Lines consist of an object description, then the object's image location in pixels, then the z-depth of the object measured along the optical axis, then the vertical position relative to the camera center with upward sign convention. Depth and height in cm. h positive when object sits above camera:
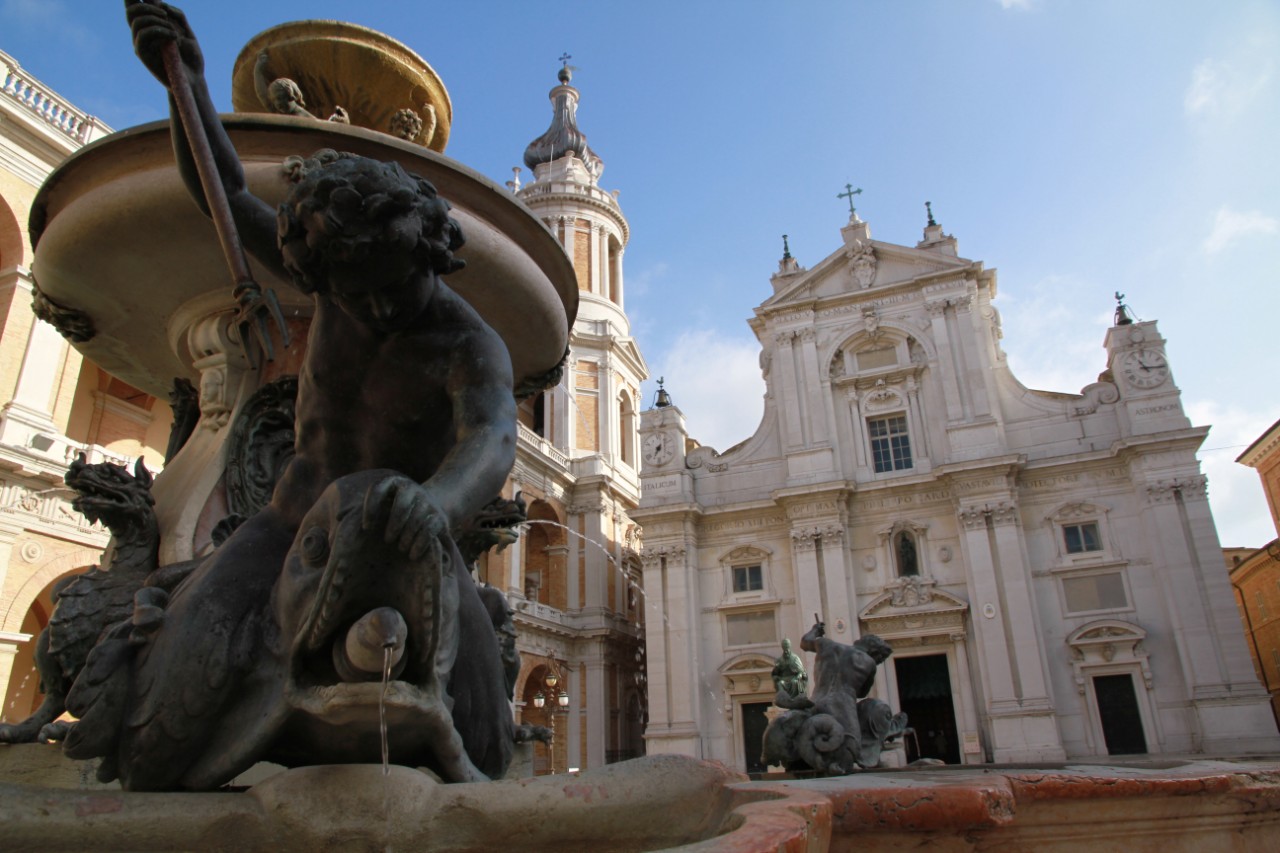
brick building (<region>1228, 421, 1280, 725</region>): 3384 +558
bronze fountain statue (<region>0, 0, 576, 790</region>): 167 +38
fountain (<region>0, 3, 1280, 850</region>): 157 +8
